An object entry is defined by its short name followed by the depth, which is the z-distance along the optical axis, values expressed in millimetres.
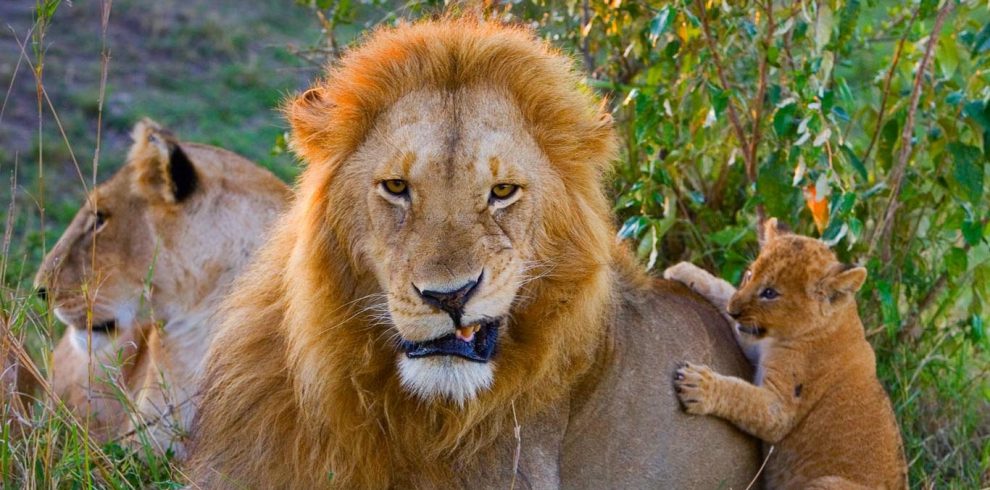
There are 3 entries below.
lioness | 9953
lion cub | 7648
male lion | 6117
